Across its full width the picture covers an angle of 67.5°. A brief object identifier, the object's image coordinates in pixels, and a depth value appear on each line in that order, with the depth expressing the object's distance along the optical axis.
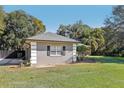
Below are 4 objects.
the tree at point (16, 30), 13.84
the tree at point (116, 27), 11.07
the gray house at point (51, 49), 7.54
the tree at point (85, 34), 16.37
